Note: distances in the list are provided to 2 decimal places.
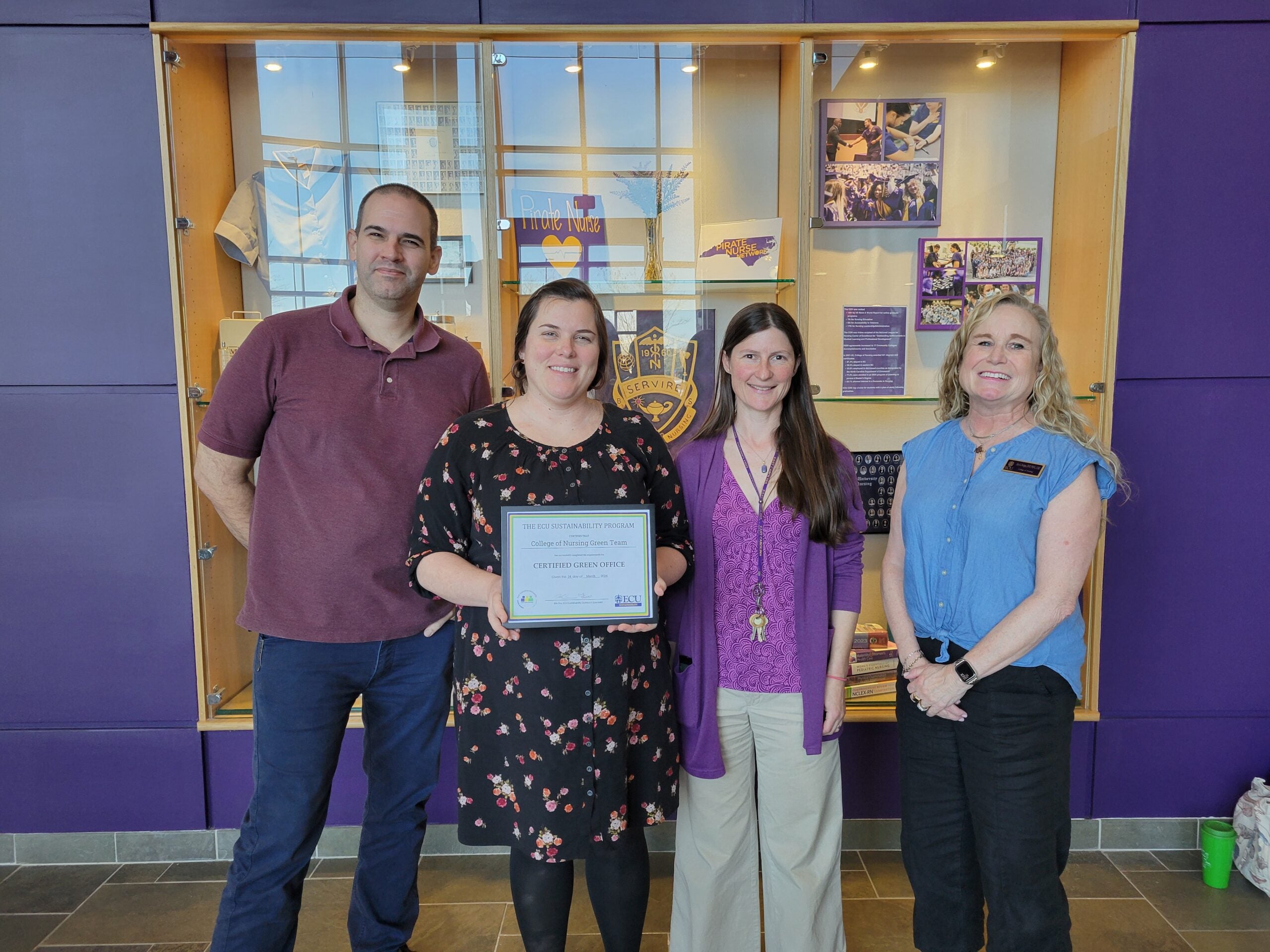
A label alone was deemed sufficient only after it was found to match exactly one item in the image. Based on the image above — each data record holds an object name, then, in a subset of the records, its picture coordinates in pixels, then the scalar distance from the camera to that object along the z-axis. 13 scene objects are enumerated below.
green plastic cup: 2.60
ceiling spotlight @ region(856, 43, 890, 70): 2.67
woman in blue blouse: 1.74
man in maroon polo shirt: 1.93
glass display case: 2.65
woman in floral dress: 1.65
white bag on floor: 2.57
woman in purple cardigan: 1.89
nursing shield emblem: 2.80
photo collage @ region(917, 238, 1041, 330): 2.95
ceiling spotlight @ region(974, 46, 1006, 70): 2.81
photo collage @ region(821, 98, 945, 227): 2.90
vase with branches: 2.83
